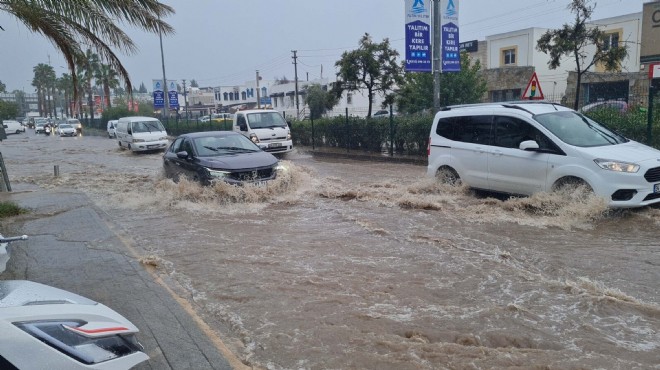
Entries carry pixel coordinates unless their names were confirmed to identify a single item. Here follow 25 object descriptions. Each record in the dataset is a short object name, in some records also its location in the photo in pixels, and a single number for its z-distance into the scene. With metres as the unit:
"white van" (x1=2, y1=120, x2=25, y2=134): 56.66
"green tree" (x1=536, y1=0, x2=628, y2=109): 16.20
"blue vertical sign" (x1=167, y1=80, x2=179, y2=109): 44.70
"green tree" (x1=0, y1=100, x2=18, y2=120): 70.31
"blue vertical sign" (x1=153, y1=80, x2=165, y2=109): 43.41
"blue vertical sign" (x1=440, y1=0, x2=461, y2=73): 17.19
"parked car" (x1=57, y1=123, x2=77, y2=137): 49.06
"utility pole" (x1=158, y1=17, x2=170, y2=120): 41.53
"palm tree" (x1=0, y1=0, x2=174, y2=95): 8.80
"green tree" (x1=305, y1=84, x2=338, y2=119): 52.39
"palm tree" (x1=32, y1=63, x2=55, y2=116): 101.56
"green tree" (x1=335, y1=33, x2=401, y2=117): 22.14
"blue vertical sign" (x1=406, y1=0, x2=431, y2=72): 16.77
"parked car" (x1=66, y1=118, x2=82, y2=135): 49.56
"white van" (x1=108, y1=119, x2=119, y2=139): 43.78
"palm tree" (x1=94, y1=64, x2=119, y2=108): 63.13
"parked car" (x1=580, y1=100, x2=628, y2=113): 13.24
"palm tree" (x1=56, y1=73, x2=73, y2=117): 81.88
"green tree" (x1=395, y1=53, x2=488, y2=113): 23.23
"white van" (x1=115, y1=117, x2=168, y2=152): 26.58
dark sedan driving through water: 10.57
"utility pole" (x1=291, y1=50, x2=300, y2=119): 59.28
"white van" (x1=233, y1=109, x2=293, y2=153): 20.50
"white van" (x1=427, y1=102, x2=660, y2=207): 7.71
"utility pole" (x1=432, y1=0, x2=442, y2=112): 17.34
